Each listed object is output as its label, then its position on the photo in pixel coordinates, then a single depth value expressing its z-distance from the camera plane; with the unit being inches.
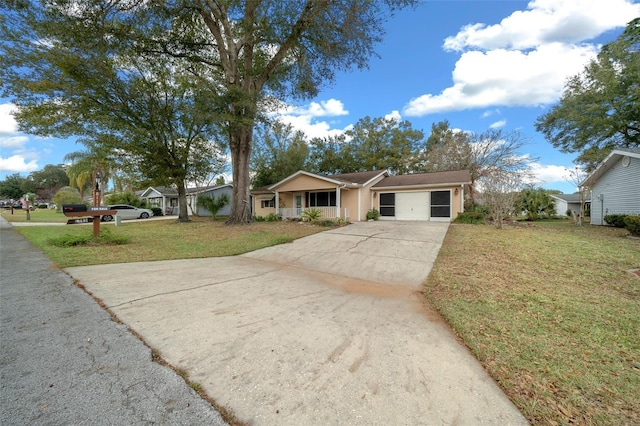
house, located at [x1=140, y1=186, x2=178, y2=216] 1266.0
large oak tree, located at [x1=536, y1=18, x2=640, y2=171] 625.0
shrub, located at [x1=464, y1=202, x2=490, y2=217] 626.8
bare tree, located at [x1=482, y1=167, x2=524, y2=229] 488.1
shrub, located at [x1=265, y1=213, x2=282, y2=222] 724.0
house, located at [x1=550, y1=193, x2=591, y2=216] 1168.9
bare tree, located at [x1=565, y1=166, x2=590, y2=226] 645.9
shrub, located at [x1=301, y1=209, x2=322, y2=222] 622.5
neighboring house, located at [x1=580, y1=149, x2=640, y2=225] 483.8
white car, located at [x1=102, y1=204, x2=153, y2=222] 890.9
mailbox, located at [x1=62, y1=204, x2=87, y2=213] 325.6
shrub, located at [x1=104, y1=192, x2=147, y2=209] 1099.9
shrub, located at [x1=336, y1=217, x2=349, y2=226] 576.3
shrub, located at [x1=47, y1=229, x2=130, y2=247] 315.6
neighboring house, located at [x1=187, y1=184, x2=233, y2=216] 1098.7
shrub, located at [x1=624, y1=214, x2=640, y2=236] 366.7
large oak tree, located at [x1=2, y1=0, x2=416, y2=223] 432.5
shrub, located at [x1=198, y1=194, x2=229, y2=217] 927.3
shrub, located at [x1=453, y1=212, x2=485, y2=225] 554.6
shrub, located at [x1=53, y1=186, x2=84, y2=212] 1247.4
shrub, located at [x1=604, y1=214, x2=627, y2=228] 491.5
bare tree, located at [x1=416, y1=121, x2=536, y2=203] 787.4
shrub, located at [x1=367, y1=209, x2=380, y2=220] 682.0
